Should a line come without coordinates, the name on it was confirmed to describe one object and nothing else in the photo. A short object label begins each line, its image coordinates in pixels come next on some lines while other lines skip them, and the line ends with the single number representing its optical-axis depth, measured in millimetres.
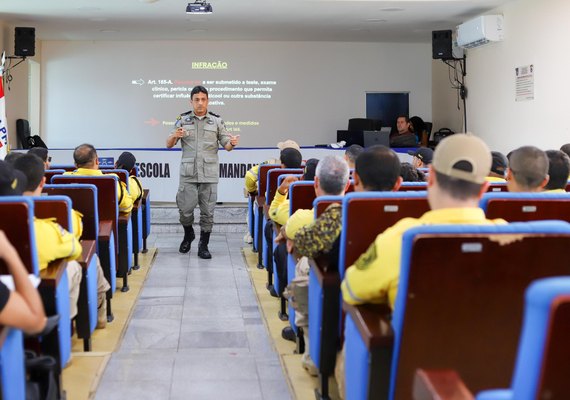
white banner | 9578
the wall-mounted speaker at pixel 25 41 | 11094
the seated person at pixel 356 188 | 2781
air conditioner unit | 10078
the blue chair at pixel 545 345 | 1100
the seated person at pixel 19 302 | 1751
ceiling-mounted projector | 8847
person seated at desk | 11891
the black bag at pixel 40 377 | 2145
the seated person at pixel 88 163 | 4914
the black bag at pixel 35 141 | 11898
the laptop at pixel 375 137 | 10875
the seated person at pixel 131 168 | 5799
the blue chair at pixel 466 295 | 1790
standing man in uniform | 6781
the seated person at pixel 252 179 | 6775
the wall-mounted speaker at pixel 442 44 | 11438
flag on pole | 7852
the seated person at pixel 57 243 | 2896
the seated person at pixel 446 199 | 1981
